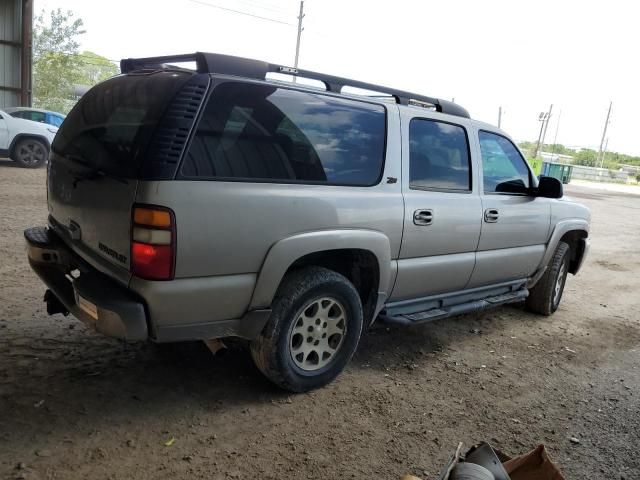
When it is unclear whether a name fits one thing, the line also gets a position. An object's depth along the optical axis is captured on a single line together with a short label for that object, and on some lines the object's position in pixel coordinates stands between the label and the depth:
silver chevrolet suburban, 2.63
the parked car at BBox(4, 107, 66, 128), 13.28
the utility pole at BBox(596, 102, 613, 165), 66.01
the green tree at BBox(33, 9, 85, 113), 24.97
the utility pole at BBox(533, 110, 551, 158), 51.67
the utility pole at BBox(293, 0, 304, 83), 32.94
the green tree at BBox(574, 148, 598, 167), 71.88
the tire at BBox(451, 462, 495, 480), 1.97
